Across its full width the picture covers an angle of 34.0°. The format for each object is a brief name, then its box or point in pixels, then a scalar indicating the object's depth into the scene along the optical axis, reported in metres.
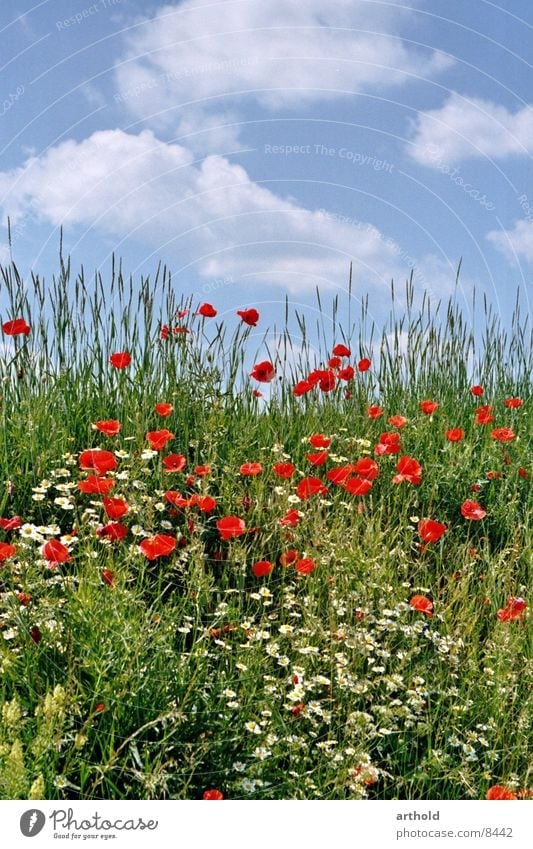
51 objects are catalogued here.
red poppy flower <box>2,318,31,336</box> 3.53
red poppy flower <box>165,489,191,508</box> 2.83
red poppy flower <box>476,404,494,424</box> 3.81
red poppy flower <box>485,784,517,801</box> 2.17
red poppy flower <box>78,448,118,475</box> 2.76
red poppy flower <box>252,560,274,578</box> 2.75
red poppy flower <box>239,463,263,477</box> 3.06
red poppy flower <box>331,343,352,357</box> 4.01
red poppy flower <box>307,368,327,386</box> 3.85
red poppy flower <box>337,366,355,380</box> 3.97
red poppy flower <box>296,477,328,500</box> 3.02
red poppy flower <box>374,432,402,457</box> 3.38
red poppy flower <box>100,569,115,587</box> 2.41
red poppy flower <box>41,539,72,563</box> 2.42
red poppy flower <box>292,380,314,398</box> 3.80
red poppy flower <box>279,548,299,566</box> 2.87
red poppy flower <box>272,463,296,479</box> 3.11
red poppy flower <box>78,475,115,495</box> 2.68
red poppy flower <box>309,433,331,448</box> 3.21
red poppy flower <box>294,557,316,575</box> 2.69
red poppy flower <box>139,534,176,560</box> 2.50
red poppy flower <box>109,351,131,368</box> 3.57
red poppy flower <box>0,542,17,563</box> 2.46
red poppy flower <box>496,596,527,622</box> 2.74
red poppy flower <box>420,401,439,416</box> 3.70
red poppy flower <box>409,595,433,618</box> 2.69
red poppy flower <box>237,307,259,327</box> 3.69
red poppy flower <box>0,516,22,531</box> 2.72
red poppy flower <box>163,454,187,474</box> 3.12
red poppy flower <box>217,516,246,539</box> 2.80
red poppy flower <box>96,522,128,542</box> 2.63
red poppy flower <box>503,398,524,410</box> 4.07
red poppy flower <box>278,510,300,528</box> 2.86
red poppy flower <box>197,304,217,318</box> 3.72
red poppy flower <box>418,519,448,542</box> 3.01
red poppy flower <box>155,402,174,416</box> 3.37
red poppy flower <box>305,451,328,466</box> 3.15
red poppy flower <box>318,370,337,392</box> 3.91
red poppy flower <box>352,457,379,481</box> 3.14
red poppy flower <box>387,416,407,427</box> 3.67
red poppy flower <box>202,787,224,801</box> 2.00
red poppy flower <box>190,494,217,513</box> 2.74
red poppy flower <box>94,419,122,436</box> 3.04
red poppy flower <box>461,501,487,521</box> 3.24
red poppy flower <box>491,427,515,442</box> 3.69
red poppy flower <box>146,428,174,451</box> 3.12
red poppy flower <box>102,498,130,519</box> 2.60
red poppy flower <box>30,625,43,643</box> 2.28
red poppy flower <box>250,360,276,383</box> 3.80
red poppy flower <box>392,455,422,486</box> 3.28
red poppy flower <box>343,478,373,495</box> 3.08
